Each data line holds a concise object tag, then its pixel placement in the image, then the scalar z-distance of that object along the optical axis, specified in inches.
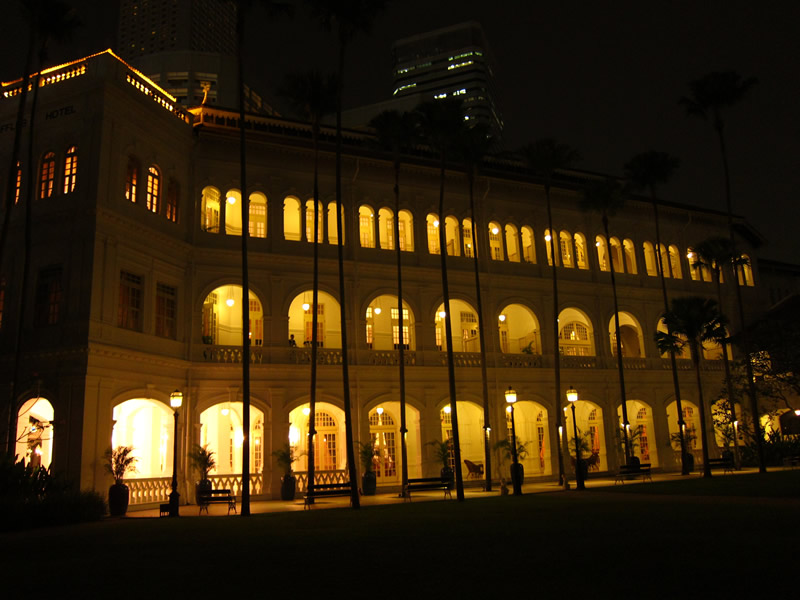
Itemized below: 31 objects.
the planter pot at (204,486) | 1009.2
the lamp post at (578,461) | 1045.2
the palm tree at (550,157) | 1275.8
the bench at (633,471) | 1255.5
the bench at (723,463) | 1431.5
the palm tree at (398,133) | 1098.1
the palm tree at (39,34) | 882.8
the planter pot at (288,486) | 1119.0
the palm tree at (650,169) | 1483.8
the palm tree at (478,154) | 1182.3
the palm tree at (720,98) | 1411.2
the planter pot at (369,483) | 1195.3
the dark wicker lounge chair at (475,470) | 1391.5
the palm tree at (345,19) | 955.3
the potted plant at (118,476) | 912.9
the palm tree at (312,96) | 1034.9
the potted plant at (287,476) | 1119.6
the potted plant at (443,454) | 1226.0
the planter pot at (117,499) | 912.3
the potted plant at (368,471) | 1195.9
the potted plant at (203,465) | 1025.5
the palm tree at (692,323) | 1407.5
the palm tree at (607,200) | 1409.9
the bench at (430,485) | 1072.2
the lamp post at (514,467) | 994.3
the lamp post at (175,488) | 880.9
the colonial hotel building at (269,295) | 988.6
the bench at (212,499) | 940.6
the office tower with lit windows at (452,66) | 6861.7
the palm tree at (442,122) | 1106.7
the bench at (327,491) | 994.1
